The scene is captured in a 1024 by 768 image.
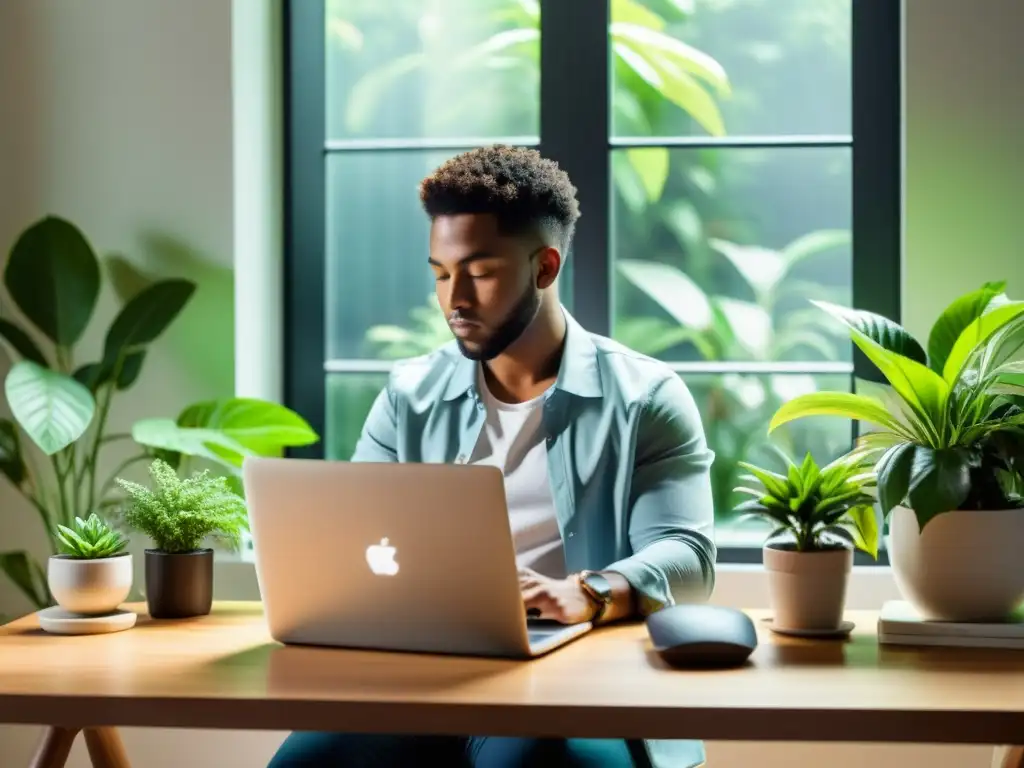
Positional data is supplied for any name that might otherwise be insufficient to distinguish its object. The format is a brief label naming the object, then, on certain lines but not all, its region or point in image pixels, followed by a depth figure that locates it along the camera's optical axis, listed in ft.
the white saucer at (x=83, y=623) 9.37
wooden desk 8.16
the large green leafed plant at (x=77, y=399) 11.88
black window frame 12.57
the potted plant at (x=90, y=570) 9.45
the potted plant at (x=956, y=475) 9.12
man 10.19
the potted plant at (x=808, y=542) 9.22
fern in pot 9.71
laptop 8.68
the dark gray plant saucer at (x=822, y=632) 9.20
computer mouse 8.69
